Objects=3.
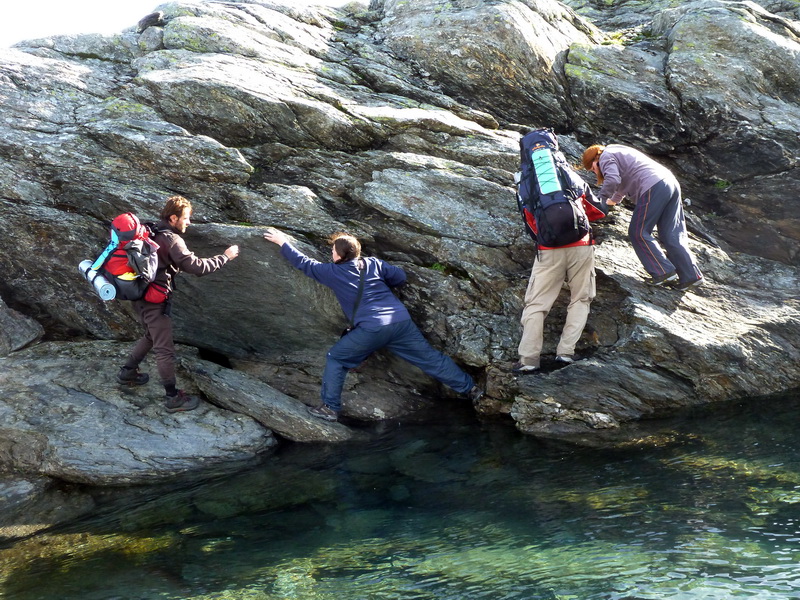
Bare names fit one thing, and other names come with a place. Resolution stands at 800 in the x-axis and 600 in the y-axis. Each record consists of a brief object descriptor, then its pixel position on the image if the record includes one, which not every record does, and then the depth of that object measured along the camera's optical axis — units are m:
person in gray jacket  11.45
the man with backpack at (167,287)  10.80
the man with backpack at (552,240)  10.63
